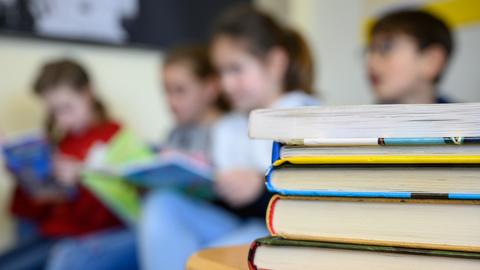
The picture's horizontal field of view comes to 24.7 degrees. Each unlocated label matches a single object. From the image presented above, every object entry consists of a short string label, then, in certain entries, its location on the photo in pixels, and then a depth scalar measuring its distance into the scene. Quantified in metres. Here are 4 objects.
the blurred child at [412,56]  1.92
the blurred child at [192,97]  2.20
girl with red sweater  2.12
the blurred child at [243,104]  1.80
